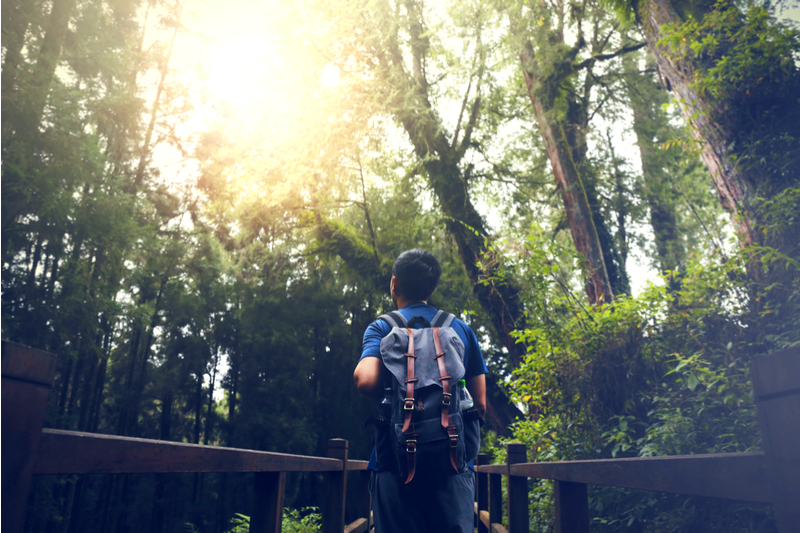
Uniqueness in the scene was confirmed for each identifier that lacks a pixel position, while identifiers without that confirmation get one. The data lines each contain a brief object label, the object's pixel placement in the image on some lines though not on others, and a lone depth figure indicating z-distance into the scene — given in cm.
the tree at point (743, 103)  379
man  154
